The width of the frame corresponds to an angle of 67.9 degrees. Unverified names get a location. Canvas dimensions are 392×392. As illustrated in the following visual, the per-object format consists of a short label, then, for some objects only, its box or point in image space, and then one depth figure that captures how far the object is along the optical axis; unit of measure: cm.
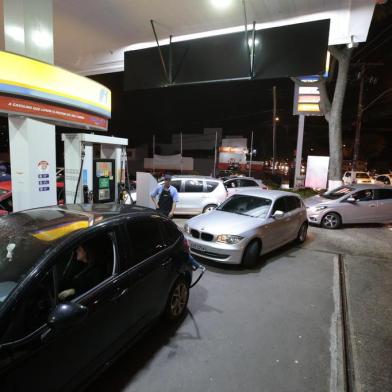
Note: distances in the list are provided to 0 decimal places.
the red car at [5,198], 745
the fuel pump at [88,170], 722
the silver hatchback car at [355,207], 973
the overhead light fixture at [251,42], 615
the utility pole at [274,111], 2650
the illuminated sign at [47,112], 502
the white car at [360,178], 2352
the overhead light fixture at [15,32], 539
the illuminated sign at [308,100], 1634
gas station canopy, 557
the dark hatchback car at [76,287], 191
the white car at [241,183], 1262
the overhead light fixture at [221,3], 557
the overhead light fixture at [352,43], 604
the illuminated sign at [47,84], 491
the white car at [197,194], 1039
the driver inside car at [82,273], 234
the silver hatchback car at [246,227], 561
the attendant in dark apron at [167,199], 686
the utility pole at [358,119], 1956
